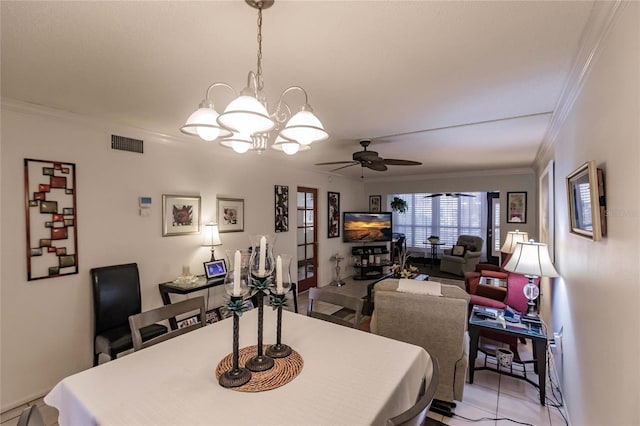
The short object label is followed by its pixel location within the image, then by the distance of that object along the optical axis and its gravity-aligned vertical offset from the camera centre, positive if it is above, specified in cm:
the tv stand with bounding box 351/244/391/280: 653 -106
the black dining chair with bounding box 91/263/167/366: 244 -86
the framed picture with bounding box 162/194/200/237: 325 +1
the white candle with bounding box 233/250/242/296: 130 -26
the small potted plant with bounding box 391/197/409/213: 792 +28
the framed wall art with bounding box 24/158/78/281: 234 -2
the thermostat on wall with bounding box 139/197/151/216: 304 +10
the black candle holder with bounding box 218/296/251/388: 124 -69
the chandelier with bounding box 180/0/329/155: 117 +43
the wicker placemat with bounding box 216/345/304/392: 124 -73
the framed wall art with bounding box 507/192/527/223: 587 +16
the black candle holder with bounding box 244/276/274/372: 137 -58
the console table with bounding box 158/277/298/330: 307 -78
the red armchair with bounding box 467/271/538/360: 287 -93
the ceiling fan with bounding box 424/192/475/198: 783 +55
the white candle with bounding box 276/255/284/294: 144 -31
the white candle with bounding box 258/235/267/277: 143 -20
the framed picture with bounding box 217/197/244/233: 385 +2
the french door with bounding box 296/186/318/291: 543 -42
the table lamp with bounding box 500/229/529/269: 409 -36
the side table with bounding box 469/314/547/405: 225 -99
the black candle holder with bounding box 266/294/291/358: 146 -70
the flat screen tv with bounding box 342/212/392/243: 653 -27
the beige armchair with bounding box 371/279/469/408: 214 -85
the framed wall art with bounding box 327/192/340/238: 620 +3
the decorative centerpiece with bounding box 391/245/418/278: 411 -84
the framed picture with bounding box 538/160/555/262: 299 +8
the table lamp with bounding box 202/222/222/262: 353 -25
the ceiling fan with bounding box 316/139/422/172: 332 +64
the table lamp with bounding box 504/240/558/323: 237 -42
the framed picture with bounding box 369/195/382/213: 771 +32
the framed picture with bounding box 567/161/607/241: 132 +7
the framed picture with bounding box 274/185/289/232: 480 +14
